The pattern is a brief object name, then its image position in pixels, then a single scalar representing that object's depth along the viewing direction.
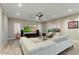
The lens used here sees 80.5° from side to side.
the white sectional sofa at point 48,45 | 1.06
